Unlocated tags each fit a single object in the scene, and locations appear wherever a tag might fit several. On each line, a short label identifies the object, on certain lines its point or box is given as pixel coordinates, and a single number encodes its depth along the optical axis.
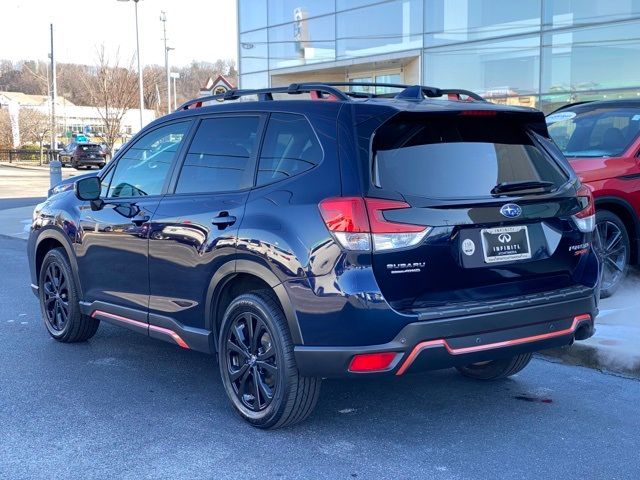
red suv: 7.00
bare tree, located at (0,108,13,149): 52.81
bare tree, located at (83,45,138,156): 30.14
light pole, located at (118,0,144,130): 28.58
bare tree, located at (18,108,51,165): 52.81
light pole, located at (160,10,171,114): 51.08
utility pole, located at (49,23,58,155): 43.83
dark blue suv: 3.70
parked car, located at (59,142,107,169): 39.47
